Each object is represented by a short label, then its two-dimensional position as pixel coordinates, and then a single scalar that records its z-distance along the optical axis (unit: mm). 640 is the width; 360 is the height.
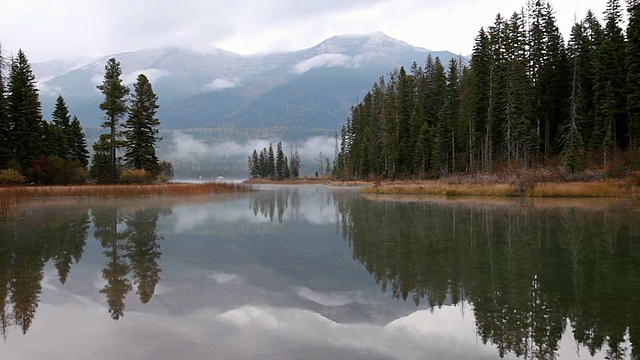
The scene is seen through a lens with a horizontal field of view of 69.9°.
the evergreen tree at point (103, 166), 50469
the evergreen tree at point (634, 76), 41125
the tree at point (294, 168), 164188
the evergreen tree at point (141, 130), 53938
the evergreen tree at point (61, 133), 56844
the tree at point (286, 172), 159300
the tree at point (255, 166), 169375
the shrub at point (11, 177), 39719
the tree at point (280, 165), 155875
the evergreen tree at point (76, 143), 66688
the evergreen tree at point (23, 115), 47344
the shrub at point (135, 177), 49969
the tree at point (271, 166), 159500
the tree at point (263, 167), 165750
